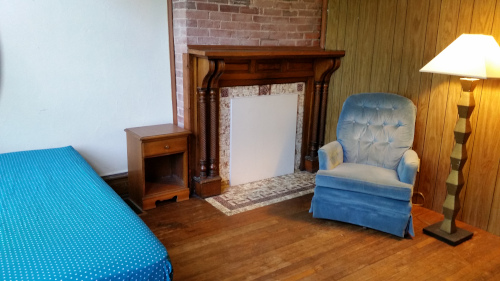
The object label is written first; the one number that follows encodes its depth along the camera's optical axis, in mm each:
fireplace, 3627
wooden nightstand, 3172
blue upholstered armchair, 2838
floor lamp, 2484
